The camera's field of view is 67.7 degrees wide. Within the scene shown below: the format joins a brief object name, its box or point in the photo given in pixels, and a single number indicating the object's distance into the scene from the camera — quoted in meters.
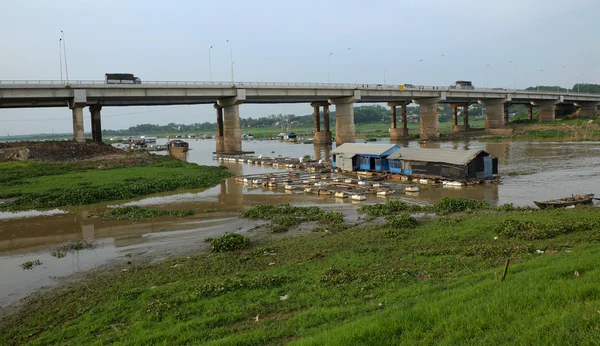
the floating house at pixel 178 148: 88.16
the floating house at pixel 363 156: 43.66
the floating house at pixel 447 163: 35.59
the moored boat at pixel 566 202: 22.79
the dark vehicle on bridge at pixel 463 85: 100.34
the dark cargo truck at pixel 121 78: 63.37
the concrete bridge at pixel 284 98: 61.16
